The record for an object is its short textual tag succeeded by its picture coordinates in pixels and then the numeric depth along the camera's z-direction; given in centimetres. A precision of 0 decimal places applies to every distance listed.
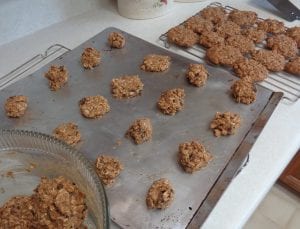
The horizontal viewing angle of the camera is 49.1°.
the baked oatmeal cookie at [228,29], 96
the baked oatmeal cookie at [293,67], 83
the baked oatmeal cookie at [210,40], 91
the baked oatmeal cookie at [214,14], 103
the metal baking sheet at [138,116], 55
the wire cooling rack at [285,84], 78
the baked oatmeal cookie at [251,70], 81
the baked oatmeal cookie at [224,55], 85
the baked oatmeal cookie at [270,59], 84
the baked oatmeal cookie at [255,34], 94
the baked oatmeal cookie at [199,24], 97
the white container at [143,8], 104
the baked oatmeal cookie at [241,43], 90
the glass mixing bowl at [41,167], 44
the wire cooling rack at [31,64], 85
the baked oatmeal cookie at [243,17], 101
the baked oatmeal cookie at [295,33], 94
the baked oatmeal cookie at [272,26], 97
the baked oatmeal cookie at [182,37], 92
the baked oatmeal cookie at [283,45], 89
